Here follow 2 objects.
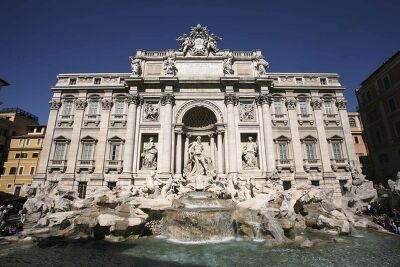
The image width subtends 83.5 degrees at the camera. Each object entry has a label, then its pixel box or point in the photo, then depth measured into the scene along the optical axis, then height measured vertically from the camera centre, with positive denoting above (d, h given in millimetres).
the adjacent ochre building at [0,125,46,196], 32125 +4060
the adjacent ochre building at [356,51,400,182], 26016 +8399
